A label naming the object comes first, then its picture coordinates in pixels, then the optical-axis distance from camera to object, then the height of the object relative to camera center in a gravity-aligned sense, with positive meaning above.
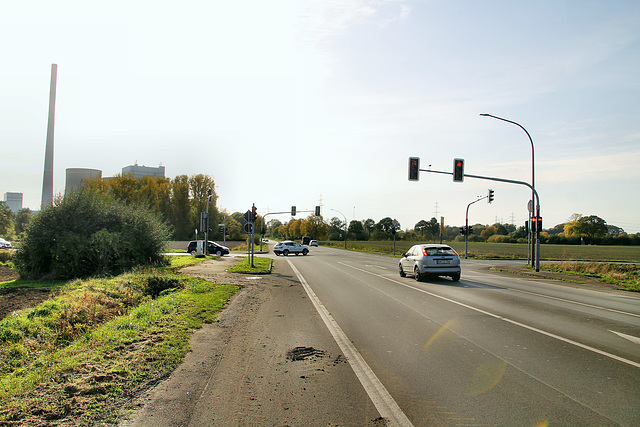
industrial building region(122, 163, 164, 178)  144.75 +20.11
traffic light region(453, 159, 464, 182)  26.66 +4.49
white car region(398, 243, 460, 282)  17.88 -1.04
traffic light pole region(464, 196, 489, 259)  46.59 +1.51
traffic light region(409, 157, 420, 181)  25.83 +4.31
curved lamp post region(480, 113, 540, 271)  25.62 +4.23
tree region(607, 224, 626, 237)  162.50 +5.82
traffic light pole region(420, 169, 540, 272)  25.65 +3.55
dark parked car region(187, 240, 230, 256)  43.56 -1.97
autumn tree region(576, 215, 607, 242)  120.94 +5.09
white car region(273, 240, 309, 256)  48.97 -1.87
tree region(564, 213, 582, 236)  126.79 +5.12
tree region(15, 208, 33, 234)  19.18 -0.04
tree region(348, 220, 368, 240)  143.64 +1.42
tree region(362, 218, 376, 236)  183.40 +4.70
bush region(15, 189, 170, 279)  18.33 -0.68
